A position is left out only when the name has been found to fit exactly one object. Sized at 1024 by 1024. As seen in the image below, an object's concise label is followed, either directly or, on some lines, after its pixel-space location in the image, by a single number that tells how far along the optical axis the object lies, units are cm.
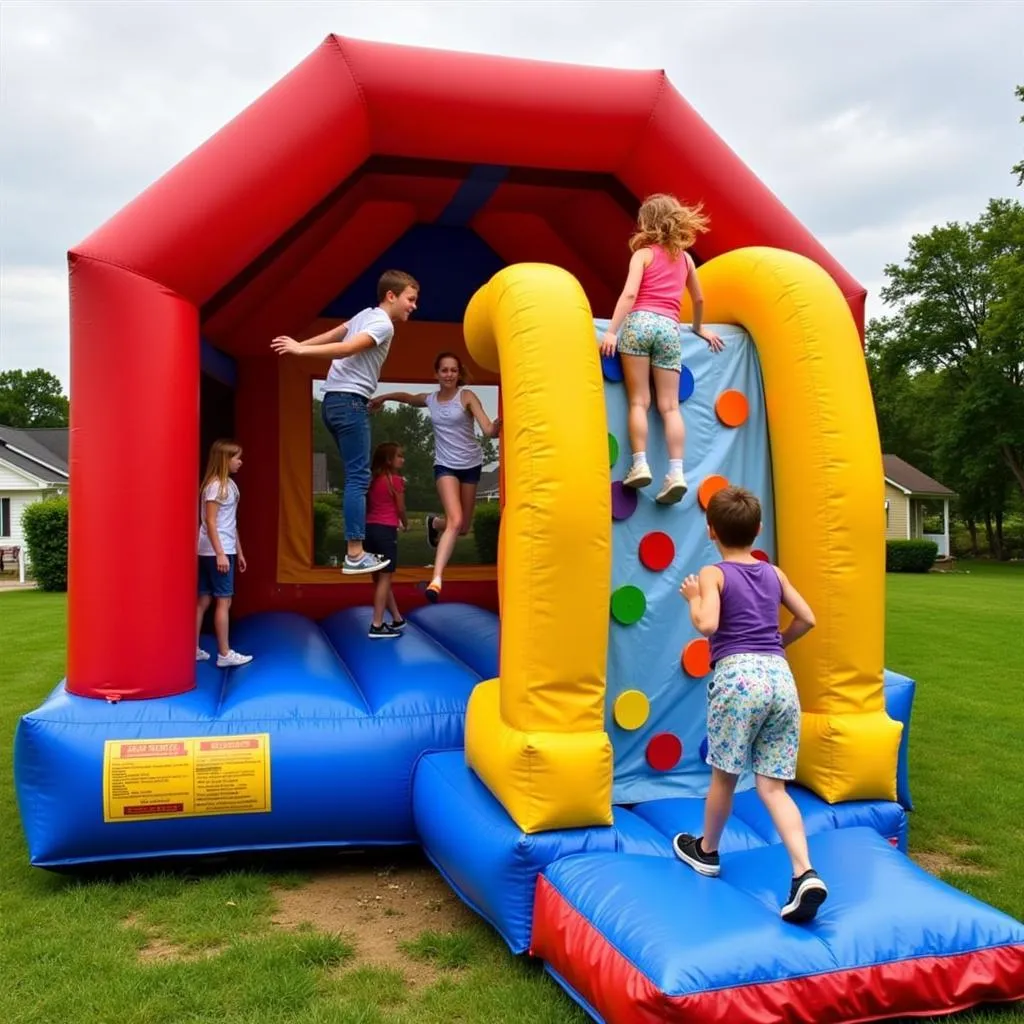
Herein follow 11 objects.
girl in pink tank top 356
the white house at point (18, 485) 2594
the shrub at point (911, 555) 2515
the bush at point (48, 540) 1639
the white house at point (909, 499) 3447
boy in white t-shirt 443
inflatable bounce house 255
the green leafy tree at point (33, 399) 5441
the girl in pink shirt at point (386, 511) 534
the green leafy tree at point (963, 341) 3070
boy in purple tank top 270
